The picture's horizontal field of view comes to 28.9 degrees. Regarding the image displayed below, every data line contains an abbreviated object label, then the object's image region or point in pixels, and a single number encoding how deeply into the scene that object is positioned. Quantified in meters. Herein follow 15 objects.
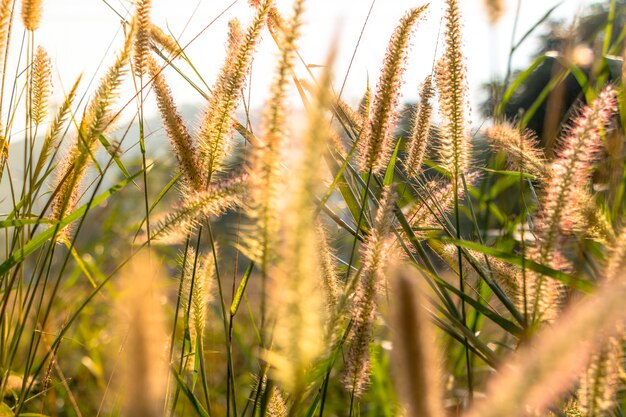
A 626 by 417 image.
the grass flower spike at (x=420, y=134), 0.75
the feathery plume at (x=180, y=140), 0.70
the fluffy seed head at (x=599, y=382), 0.53
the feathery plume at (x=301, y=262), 0.39
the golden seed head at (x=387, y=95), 0.64
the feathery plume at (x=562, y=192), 0.58
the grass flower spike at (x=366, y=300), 0.56
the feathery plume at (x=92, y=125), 0.62
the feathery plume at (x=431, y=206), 0.75
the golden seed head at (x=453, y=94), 0.68
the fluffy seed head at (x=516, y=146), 0.73
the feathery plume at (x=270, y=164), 0.51
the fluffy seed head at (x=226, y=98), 0.67
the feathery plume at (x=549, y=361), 0.30
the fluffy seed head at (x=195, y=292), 0.71
